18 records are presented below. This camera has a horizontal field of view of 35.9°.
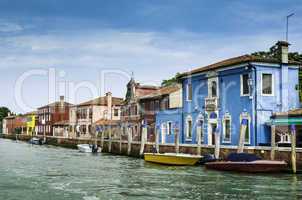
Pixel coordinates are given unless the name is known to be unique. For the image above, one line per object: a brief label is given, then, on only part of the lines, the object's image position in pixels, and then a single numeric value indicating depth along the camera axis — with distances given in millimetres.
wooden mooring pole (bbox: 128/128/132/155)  42094
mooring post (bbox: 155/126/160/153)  35953
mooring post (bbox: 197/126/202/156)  31098
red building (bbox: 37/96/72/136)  90375
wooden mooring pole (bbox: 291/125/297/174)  23797
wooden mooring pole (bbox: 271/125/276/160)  25462
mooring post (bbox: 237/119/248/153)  27062
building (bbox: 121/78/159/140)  50738
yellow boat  29984
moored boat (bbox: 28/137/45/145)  74488
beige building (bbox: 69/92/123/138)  69938
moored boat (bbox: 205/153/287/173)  24516
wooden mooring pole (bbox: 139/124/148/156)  38531
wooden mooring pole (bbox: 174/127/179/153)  33003
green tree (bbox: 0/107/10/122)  154375
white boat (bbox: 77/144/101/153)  48219
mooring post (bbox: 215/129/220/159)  29047
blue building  30016
